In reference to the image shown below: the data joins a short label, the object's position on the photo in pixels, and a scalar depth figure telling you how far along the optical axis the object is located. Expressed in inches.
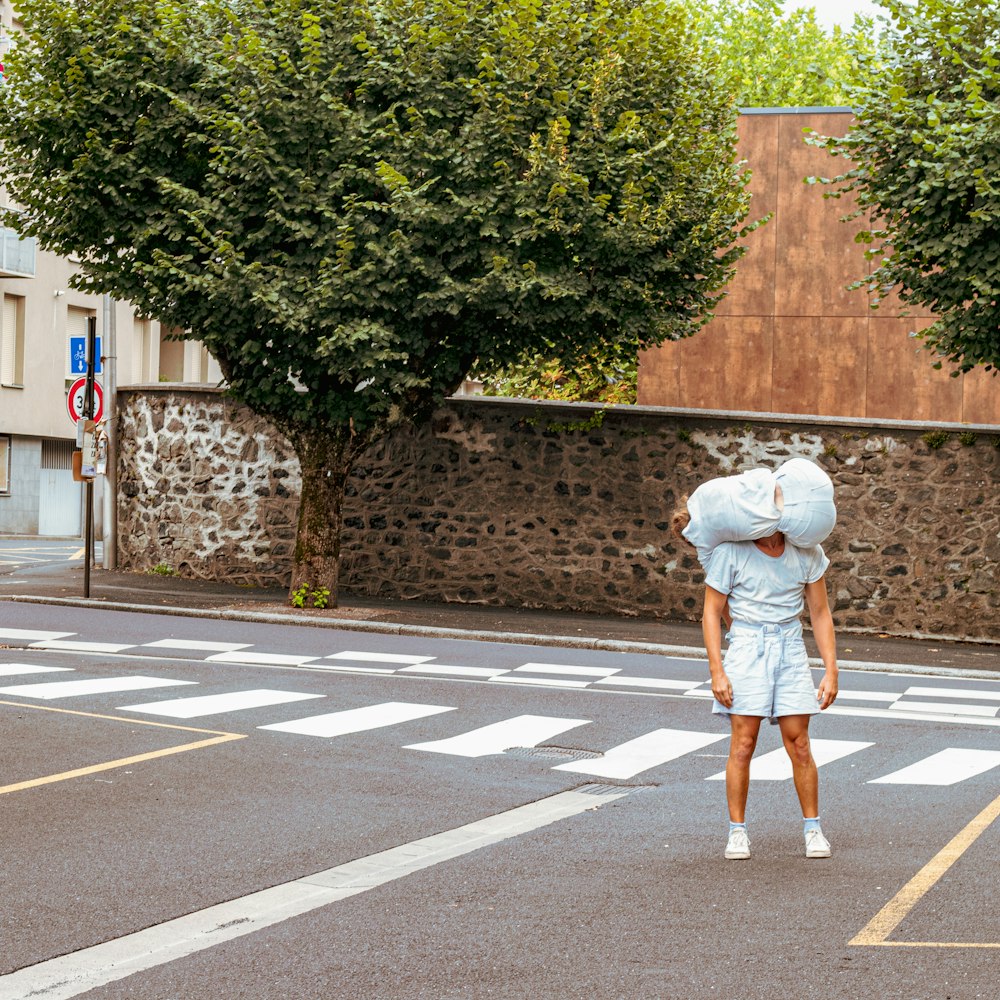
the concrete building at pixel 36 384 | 1768.0
